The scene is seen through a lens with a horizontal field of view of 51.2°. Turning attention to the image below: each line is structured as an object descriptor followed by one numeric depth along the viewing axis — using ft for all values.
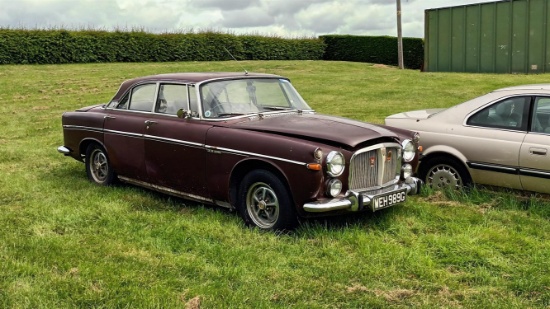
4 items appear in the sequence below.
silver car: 19.33
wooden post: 86.53
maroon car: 16.67
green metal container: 65.51
